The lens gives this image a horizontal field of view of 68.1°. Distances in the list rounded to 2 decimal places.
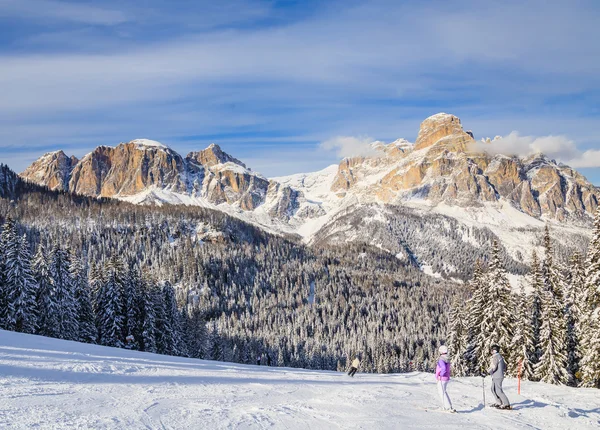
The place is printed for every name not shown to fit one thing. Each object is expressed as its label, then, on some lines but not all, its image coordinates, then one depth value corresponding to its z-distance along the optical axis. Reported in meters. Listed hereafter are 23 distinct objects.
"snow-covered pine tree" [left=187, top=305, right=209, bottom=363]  55.75
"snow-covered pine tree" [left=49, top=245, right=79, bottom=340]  37.34
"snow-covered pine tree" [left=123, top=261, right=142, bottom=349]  41.84
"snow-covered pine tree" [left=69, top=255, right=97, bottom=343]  39.62
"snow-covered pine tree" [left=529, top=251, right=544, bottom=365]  33.19
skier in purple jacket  13.20
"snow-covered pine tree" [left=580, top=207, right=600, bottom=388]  24.55
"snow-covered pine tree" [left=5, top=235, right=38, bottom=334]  34.81
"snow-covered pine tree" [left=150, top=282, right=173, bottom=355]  43.44
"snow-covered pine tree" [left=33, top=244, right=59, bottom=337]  37.19
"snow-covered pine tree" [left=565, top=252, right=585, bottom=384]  31.34
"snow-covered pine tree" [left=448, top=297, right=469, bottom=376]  40.34
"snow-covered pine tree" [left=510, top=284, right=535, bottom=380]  30.86
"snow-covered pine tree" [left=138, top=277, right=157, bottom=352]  41.34
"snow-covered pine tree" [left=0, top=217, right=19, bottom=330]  34.12
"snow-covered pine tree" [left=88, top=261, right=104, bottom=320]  42.56
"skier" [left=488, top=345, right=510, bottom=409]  14.06
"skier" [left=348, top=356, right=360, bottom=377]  23.58
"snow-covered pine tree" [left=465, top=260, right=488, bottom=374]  34.78
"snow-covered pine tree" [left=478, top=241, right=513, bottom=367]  31.94
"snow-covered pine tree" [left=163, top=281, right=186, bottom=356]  44.19
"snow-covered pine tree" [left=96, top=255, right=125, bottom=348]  40.69
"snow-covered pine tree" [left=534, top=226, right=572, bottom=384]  29.64
